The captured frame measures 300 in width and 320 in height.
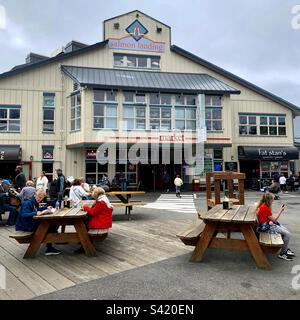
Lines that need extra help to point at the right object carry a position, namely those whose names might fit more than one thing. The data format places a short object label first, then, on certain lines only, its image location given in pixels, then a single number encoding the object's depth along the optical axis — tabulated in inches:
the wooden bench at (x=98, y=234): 208.9
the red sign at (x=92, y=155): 828.6
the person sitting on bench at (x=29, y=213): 207.0
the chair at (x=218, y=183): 320.8
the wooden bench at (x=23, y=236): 200.0
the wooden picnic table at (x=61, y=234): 205.6
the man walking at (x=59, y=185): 469.1
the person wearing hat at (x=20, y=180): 433.5
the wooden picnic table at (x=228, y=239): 189.2
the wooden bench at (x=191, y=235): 196.5
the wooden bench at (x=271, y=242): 177.8
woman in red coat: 223.1
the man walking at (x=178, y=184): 727.7
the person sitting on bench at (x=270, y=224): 210.7
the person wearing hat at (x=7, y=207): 337.7
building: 792.3
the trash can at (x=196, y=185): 885.2
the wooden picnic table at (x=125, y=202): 375.6
